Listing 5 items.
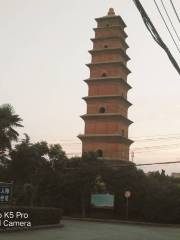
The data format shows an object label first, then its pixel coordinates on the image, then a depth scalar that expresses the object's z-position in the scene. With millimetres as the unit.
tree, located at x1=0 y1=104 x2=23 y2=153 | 37812
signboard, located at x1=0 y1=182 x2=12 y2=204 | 22875
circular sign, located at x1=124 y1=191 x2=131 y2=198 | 38312
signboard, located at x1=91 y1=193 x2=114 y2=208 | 39500
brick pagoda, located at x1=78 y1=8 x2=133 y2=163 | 48281
